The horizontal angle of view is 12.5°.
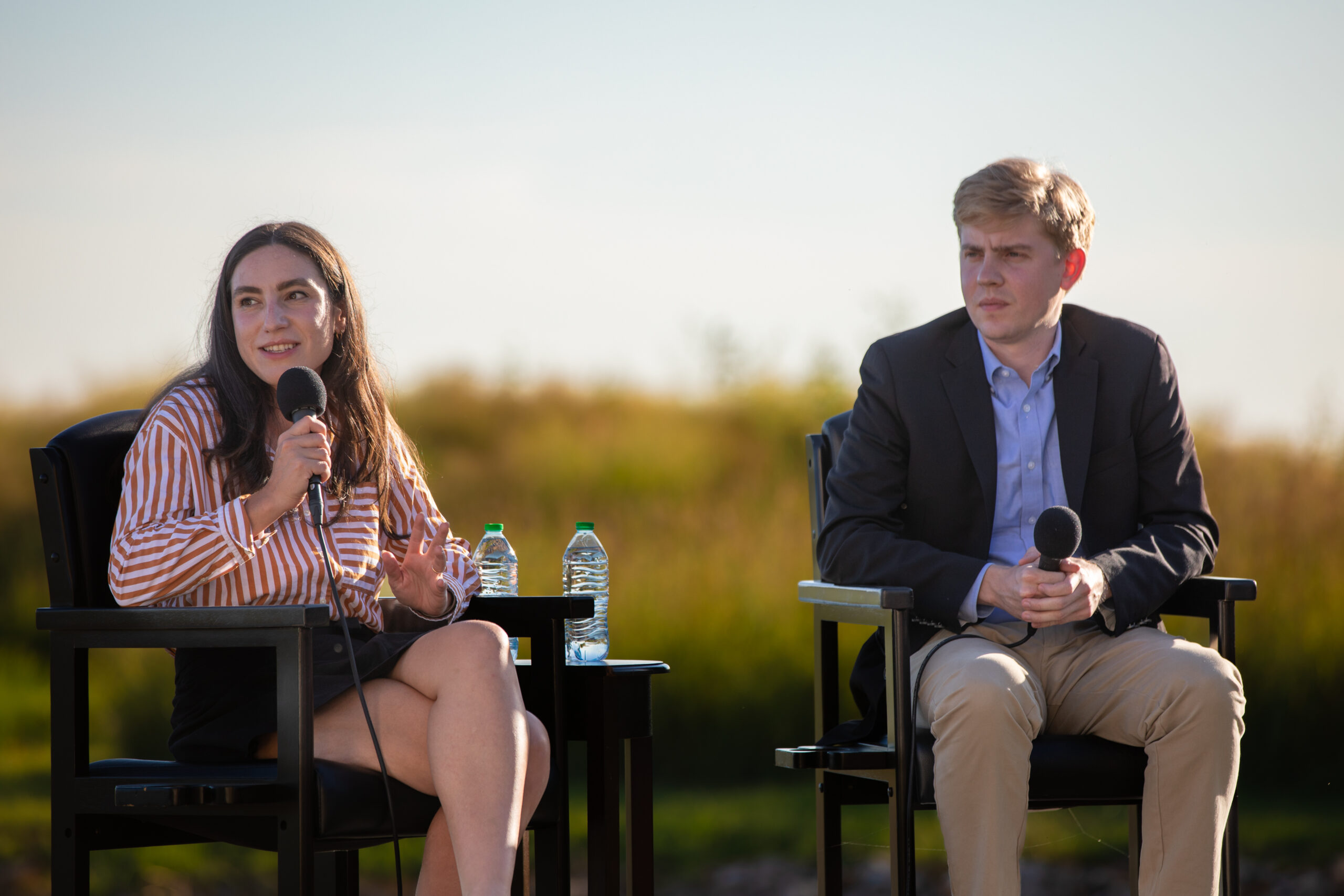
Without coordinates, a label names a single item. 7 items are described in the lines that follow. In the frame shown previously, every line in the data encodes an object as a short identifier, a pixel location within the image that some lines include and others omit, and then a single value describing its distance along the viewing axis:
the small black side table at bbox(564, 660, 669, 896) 7.79
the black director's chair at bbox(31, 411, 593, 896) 7.38
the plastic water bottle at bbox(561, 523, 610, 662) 8.23
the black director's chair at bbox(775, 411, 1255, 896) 7.59
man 7.63
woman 7.47
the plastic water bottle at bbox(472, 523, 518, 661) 8.34
